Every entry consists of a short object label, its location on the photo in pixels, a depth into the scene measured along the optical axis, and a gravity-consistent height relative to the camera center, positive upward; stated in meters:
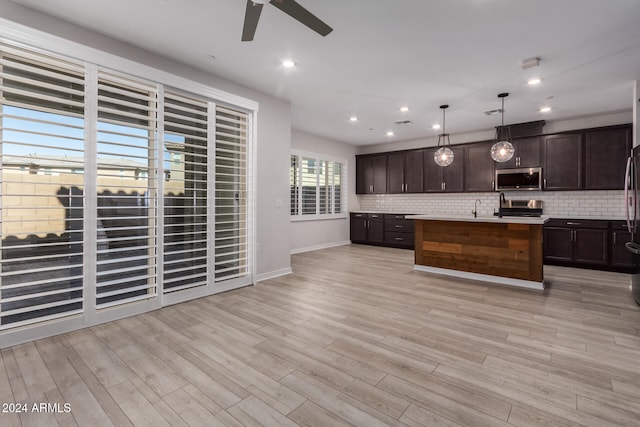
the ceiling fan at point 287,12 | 1.92 +1.34
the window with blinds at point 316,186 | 6.83 +0.65
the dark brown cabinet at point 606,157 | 5.05 +0.95
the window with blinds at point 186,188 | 3.36 +0.30
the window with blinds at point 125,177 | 2.88 +0.37
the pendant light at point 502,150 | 4.31 +0.90
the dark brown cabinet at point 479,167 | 6.39 +0.97
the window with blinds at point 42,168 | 2.42 +0.39
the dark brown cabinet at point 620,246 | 4.81 -0.57
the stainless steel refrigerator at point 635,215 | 3.37 -0.04
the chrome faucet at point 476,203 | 6.75 +0.20
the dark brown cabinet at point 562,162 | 5.44 +0.93
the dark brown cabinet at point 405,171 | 7.40 +1.04
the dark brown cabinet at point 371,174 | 8.02 +1.06
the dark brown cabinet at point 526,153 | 5.83 +1.17
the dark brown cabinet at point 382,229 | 7.30 -0.44
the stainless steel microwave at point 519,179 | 5.81 +0.66
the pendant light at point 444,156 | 4.71 +0.88
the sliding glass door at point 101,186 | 2.50 +0.27
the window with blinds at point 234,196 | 4.01 +0.23
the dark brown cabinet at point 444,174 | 6.77 +0.89
